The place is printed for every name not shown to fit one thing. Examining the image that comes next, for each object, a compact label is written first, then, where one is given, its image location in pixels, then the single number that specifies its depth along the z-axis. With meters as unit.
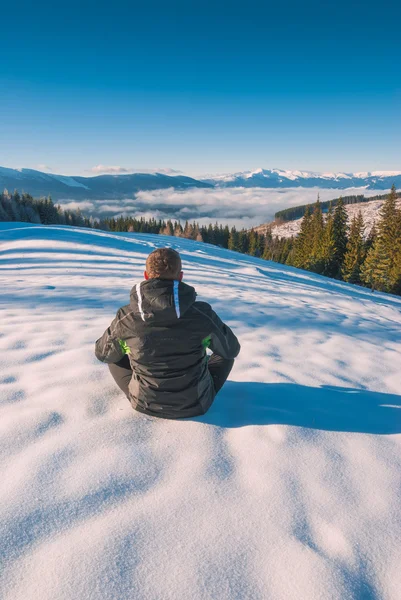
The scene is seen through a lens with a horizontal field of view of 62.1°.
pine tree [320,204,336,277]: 47.69
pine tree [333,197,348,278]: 46.61
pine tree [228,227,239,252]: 98.99
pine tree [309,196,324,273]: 49.06
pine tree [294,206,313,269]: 56.75
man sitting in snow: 2.64
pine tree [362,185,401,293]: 39.59
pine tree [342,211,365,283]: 44.50
